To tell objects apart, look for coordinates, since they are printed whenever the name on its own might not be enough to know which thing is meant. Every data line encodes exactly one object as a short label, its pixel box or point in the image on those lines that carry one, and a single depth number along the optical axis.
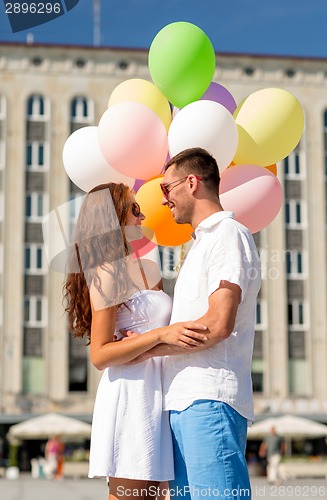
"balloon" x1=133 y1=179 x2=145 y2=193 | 5.32
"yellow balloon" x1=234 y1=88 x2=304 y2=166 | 5.12
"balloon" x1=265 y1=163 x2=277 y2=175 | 5.36
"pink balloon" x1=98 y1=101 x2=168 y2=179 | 4.96
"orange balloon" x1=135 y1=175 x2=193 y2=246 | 4.93
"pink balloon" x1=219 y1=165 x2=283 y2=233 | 4.89
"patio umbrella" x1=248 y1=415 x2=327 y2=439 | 32.03
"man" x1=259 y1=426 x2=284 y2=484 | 21.16
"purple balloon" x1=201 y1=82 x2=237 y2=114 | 5.48
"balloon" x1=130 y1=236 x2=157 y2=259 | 4.50
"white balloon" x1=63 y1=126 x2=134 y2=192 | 5.12
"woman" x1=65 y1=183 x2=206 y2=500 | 3.58
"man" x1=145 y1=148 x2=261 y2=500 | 3.42
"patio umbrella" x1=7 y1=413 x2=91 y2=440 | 31.66
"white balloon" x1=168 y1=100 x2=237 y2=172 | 4.76
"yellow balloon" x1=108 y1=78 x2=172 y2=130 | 5.28
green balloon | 5.18
